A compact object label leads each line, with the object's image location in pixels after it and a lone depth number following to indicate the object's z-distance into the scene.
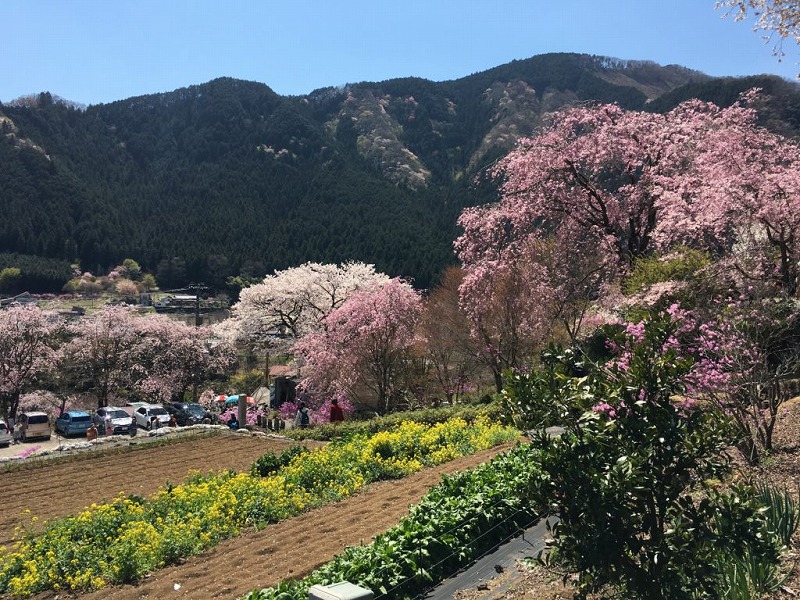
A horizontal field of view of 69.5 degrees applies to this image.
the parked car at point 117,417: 29.76
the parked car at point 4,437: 25.73
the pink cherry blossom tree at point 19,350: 37.88
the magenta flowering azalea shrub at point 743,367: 8.06
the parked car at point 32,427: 27.73
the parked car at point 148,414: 32.16
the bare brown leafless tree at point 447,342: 25.91
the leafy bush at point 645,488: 3.68
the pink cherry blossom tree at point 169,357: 45.22
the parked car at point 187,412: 33.25
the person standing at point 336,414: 21.89
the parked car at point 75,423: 29.41
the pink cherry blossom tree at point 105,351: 41.59
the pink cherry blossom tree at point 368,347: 26.08
